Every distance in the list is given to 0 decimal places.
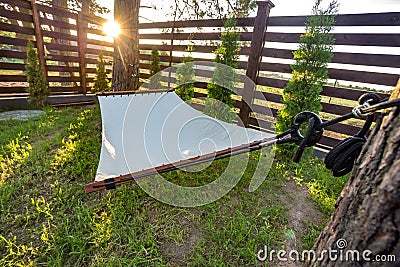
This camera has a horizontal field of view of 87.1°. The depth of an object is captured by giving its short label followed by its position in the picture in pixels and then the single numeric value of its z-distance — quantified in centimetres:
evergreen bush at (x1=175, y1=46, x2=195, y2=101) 421
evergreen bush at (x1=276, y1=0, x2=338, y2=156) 249
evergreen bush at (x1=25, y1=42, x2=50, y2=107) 381
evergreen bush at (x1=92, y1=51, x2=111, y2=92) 512
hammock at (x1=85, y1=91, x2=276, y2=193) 171
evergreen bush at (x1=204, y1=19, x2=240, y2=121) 328
